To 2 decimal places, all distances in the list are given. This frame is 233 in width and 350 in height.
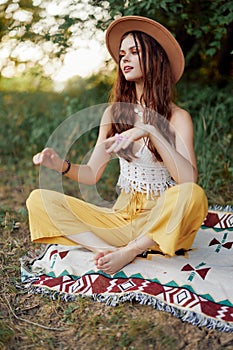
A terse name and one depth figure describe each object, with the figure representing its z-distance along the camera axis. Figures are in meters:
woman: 2.03
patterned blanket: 1.83
